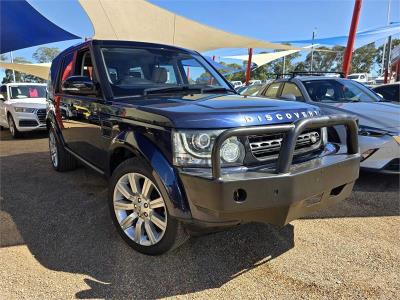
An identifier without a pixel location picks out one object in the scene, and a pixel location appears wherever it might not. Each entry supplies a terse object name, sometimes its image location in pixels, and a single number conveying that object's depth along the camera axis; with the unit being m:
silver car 4.57
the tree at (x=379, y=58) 66.12
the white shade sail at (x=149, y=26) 11.76
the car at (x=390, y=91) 8.88
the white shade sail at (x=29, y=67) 19.86
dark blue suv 2.36
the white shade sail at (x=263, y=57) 28.62
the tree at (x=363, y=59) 66.81
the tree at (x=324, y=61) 69.13
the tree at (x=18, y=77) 58.41
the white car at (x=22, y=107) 9.71
